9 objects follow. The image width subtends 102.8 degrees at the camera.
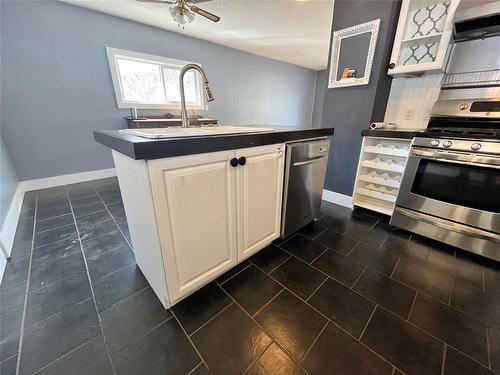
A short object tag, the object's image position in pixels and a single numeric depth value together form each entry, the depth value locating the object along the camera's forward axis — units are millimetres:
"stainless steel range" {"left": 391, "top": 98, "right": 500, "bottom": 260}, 1452
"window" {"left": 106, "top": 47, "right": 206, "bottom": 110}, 3229
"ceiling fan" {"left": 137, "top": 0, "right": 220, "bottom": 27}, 1818
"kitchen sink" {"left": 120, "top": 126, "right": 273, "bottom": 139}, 856
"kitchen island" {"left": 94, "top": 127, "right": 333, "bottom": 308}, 863
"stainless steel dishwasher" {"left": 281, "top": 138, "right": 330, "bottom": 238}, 1495
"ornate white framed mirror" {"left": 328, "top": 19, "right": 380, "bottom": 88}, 1950
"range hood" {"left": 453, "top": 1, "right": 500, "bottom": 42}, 1578
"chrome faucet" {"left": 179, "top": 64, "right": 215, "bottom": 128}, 1168
